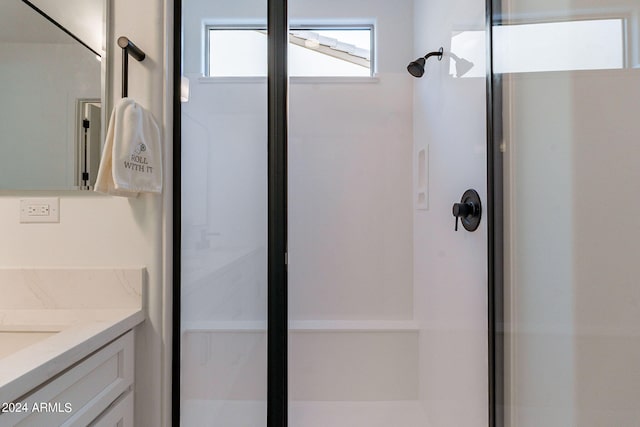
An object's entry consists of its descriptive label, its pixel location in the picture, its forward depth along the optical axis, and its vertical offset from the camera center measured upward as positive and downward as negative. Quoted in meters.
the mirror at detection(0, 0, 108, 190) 1.19 +0.46
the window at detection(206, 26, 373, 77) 2.36 +1.21
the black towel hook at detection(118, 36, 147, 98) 1.13 +0.57
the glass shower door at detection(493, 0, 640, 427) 0.68 +0.02
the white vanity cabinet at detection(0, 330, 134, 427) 0.72 -0.46
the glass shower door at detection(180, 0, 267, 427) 1.30 -0.02
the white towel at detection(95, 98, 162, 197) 1.04 +0.20
